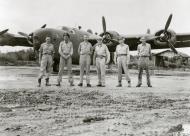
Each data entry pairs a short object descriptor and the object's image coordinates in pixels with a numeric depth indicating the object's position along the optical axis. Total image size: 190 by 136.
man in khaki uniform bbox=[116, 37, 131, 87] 13.81
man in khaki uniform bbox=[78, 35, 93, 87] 13.78
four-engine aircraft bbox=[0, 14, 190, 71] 20.73
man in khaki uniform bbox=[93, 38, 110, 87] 13.84
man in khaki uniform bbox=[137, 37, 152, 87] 13.73
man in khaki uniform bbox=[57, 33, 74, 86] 13.75
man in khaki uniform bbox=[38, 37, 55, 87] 13.60
